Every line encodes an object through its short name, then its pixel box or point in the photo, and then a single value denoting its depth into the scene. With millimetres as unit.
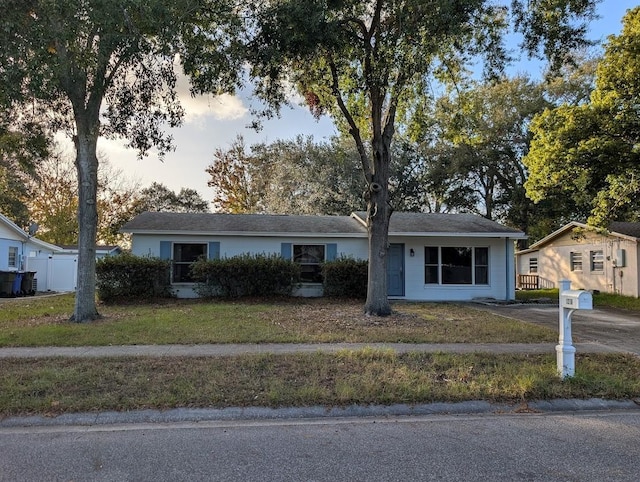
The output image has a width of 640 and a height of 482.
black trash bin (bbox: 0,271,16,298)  18688
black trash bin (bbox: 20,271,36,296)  19844
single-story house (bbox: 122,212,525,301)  16750
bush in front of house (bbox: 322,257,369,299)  16109
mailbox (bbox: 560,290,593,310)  5645
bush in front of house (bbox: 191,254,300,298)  15719
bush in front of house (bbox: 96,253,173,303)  14836
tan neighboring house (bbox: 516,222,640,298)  20312
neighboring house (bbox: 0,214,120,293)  22172
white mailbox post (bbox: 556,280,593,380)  5922
